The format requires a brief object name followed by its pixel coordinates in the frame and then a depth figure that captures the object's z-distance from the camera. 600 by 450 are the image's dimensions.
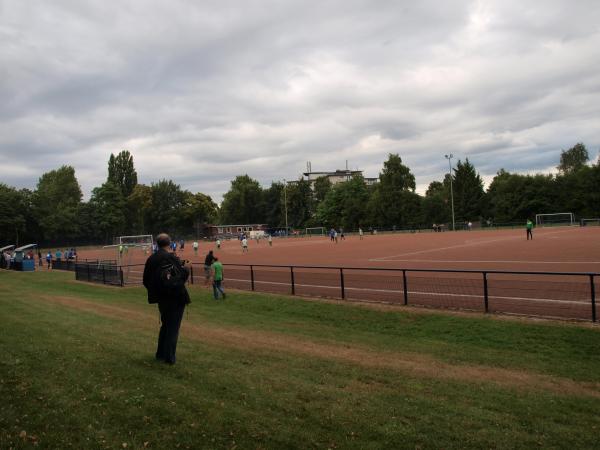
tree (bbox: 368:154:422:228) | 92.00
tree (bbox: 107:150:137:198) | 106.62
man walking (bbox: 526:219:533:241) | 40.12
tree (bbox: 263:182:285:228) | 123.25
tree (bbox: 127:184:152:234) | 105.94
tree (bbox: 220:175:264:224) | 127.88
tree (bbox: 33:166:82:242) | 90.56
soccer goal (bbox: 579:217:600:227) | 61.84
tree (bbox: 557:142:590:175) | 103.88
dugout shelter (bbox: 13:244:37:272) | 38.38
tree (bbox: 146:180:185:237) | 110.25
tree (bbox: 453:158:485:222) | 87.94
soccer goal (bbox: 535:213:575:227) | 68.56
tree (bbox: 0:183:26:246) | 82.88
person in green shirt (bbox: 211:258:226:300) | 17.22
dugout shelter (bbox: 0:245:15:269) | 42.37
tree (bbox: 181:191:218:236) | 112.47
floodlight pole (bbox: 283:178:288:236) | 112.94
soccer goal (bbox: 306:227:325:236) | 98.54
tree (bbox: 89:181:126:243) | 95.81
